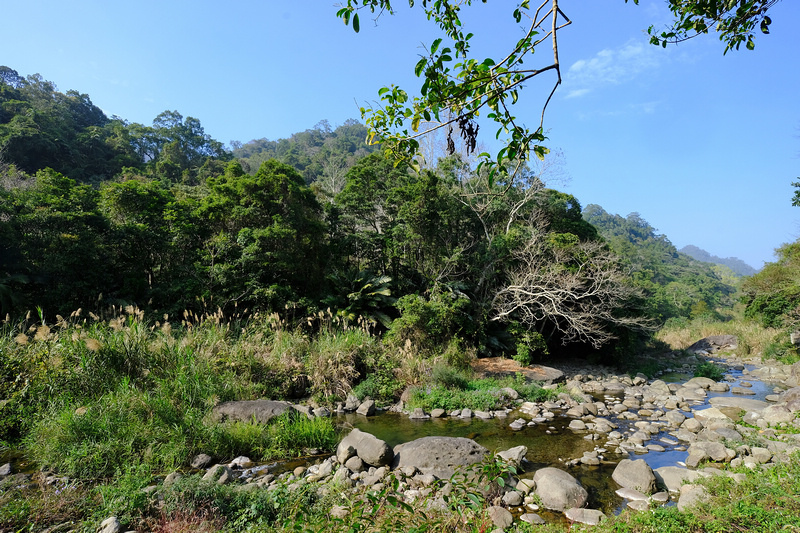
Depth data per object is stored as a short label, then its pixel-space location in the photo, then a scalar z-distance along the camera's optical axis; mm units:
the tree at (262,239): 12148
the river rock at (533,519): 4016
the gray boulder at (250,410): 6258
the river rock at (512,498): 4398
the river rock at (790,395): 7990
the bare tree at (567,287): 12648
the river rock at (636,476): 4715
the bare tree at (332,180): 23516
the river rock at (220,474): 4457
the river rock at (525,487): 4680
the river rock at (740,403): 8289
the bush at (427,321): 11781
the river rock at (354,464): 5258
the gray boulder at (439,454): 5094
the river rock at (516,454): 5389
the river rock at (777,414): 6938
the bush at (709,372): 12695
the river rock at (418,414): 8125
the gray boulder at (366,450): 5332
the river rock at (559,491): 4352
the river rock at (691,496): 3932
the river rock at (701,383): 11180
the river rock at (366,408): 8203
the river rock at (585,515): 4008
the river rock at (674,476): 4770
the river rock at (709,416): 7401
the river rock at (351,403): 8430
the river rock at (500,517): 3783
